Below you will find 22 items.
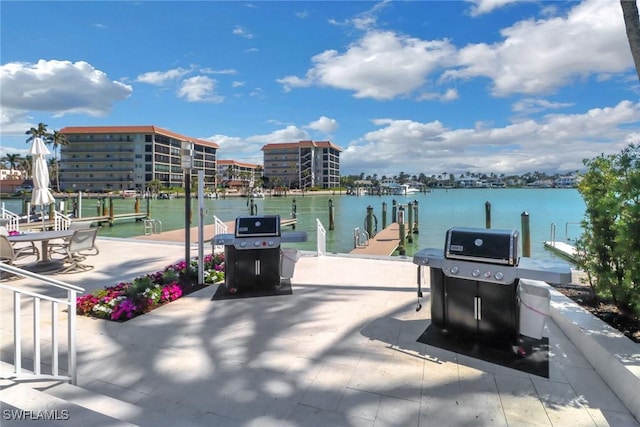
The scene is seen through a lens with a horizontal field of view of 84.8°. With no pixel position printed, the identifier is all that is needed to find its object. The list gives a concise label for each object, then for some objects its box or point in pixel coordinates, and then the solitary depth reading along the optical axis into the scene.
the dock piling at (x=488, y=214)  13.75
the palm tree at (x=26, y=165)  72.88
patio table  5.60
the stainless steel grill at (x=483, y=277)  2.82
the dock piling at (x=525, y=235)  9.94
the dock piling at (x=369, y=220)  18.50
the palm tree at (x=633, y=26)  2.57
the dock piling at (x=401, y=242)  13.35
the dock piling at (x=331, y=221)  22.81
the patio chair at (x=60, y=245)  6.33
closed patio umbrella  8.23
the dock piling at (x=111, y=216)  22.92
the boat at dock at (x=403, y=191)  100.64
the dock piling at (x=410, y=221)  18.00
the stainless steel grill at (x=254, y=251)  4.59
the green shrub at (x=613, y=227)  2.69
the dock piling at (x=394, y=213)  25.45
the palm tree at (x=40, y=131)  58.04
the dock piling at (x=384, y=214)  22.81
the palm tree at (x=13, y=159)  78.31
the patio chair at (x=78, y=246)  5.73
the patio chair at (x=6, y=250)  5.31
